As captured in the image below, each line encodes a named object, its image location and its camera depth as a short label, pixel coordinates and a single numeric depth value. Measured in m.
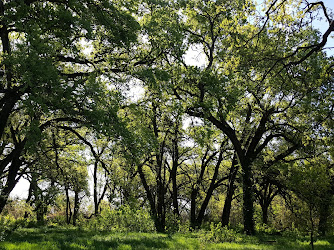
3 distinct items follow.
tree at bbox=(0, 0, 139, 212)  8.88
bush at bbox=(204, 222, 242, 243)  12.04
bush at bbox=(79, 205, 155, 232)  14.47
